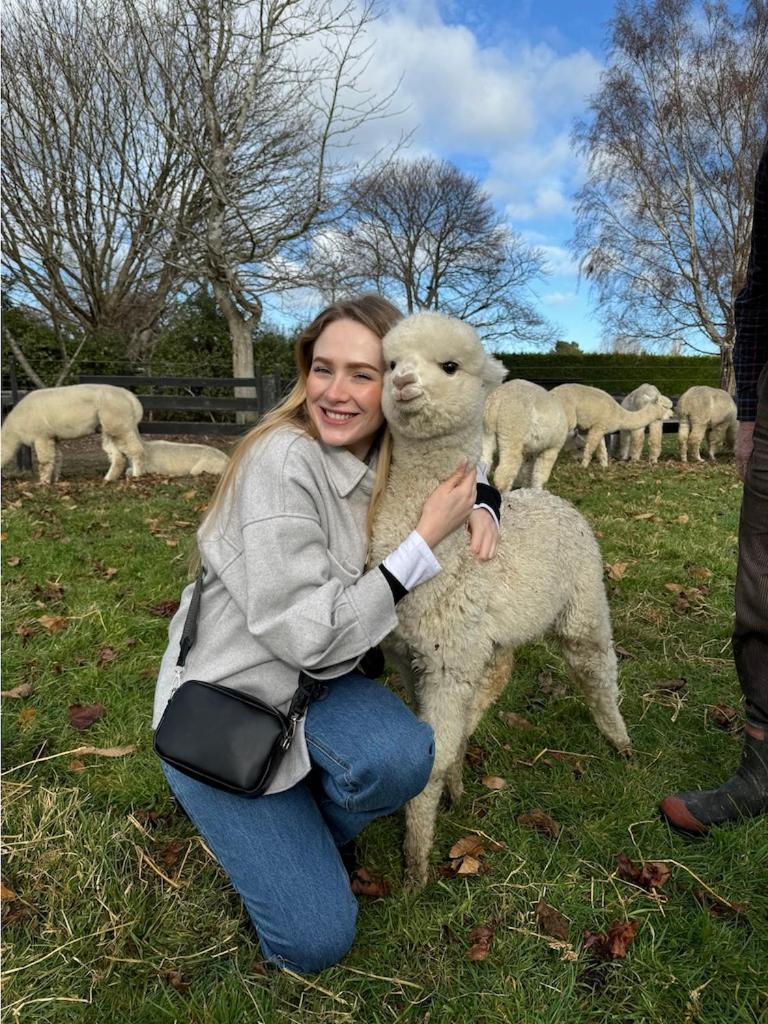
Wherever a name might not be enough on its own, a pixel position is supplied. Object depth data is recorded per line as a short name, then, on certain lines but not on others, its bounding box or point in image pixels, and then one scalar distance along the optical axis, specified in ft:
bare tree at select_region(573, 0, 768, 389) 60.44
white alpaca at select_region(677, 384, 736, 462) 39.52
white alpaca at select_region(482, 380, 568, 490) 25.90
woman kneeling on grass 6.00
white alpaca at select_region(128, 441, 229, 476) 34.32
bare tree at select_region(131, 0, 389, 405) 43.55
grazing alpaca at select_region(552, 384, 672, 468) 34.99
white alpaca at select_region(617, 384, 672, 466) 38.81
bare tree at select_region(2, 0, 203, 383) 48.26
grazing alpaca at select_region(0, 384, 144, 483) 30.99
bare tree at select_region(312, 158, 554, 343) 80.64
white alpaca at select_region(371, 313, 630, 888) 6.45
